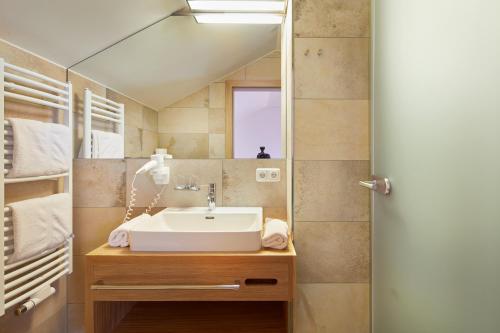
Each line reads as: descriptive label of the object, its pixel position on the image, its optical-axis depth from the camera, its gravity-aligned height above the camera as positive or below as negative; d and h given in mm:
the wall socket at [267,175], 1617 -56
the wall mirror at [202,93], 1652 +410
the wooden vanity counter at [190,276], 1146 -442
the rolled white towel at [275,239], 1216 -309
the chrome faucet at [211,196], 1590 -171
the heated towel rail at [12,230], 1143 -264
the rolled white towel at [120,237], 1252 -314
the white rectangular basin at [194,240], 1186 -307
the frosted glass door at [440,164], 634 +5
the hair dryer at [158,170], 1559 -30
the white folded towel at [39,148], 1172 +69
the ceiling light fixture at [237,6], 1597 +878
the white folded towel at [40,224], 1181 -267
